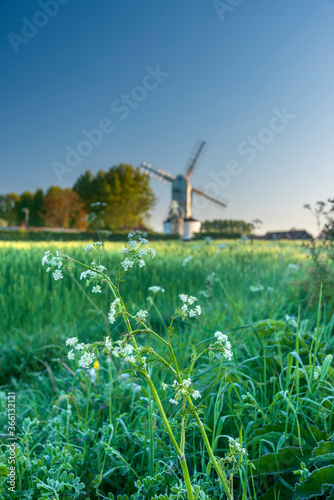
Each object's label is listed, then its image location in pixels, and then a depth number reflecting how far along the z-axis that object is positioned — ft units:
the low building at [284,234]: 114.86
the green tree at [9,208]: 192.13
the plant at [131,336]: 2.94
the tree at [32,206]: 177.16
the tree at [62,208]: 163.12
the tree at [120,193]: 156.87
